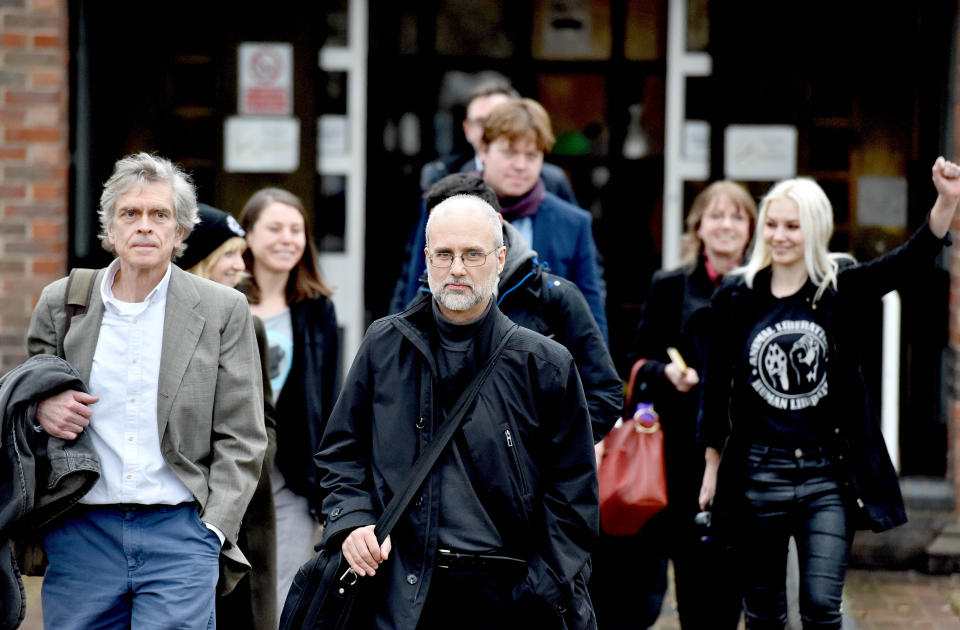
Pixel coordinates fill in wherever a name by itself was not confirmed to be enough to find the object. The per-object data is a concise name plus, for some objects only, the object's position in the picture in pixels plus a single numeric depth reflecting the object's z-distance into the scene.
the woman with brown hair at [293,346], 10.13
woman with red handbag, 11.09
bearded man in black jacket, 7.04
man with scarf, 10.45
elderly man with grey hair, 7.56
